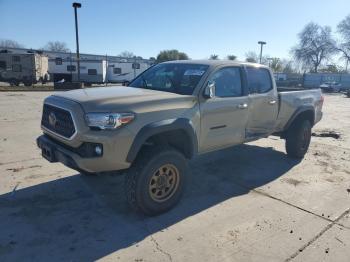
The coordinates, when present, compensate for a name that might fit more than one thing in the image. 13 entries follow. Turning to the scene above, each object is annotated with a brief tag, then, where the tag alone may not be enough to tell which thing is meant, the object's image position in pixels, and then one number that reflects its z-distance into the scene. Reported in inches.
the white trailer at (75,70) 1561.3
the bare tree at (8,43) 3140.7
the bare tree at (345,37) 2754.9
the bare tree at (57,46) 3410.2
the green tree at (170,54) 2373.3
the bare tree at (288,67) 3026.6
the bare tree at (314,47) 2849.4
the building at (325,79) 2048.5
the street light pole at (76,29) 1016.0
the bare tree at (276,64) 2988.4
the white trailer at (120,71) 1701.5
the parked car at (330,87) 1710.1
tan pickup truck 143.6
